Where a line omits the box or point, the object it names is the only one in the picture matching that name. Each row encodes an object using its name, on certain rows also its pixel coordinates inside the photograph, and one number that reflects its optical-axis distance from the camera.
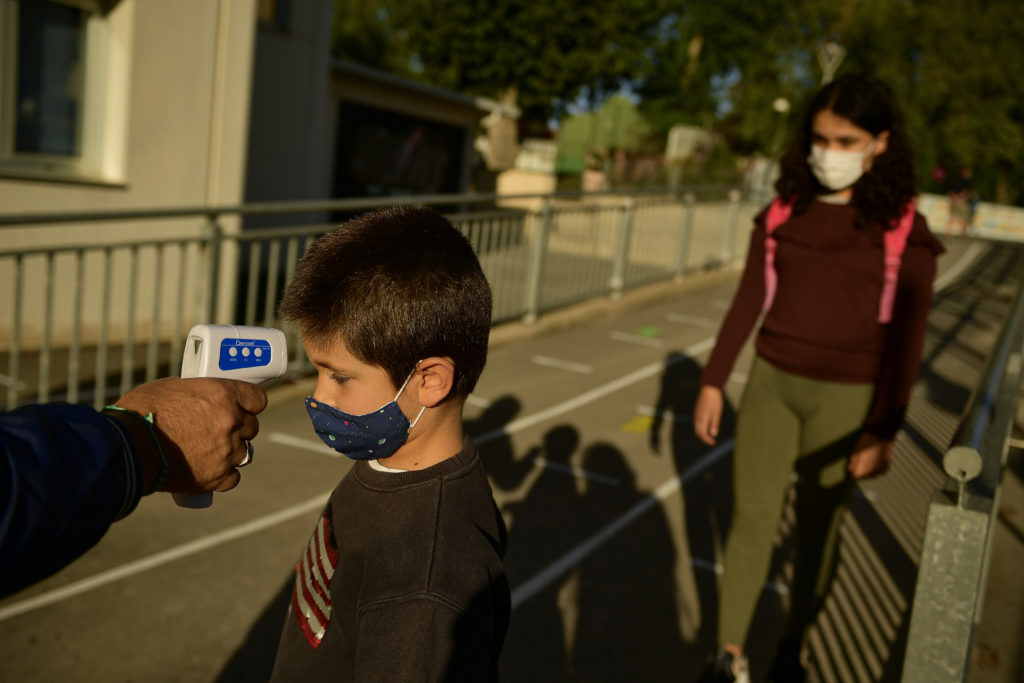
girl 3.21
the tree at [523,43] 29.98
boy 1.47
